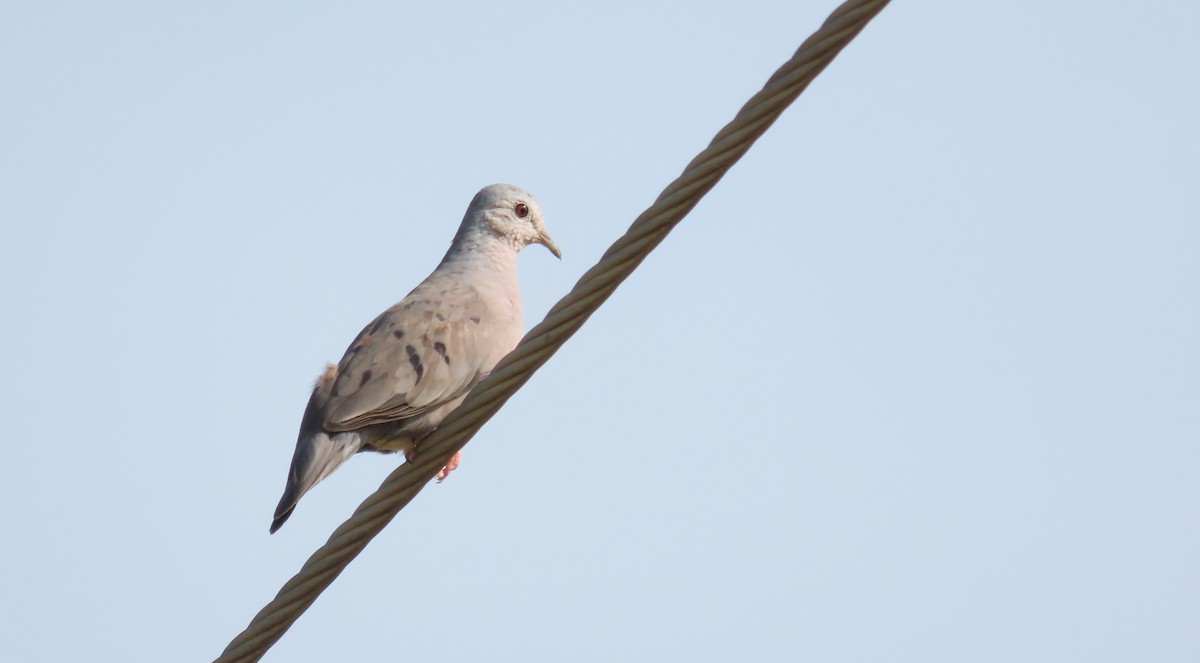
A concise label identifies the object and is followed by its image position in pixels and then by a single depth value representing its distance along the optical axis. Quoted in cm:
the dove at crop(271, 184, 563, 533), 1061
